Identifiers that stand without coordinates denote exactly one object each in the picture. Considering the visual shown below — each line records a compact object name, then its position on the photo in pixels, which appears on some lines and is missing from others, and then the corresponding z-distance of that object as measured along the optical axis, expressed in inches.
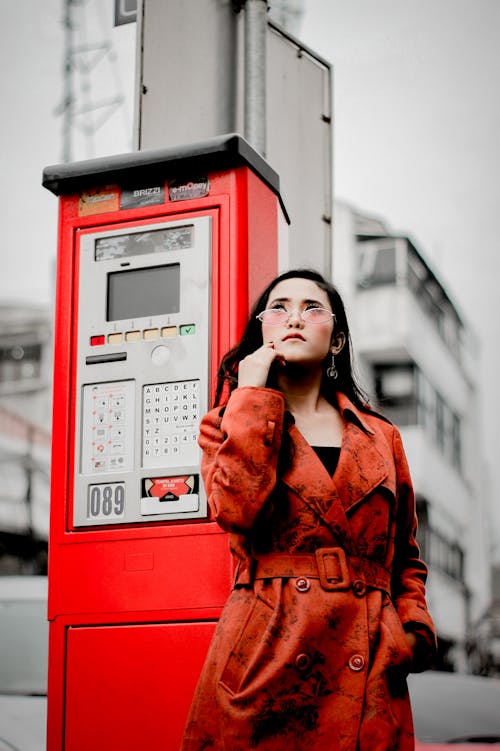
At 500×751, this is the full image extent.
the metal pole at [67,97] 489.8
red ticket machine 120.1
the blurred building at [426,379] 761.6
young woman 89.9
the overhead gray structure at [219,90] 164.1
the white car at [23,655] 178.5
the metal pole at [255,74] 161.0
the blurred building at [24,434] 714.2
